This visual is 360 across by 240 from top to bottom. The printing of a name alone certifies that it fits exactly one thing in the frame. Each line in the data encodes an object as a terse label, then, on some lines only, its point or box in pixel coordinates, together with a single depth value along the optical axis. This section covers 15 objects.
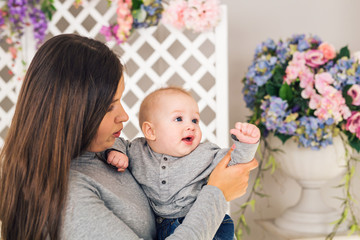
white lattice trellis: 2.09
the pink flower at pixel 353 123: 1.81
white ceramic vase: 1.95
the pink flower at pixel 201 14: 1.99
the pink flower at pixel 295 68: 1.87
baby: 1.09
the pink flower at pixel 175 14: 2.00
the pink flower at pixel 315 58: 1.87
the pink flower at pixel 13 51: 2.14
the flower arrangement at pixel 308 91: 1.81
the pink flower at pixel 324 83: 1.80
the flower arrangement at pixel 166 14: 2.00
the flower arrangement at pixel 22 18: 2.10
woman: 0.83
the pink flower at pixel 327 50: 1.87
